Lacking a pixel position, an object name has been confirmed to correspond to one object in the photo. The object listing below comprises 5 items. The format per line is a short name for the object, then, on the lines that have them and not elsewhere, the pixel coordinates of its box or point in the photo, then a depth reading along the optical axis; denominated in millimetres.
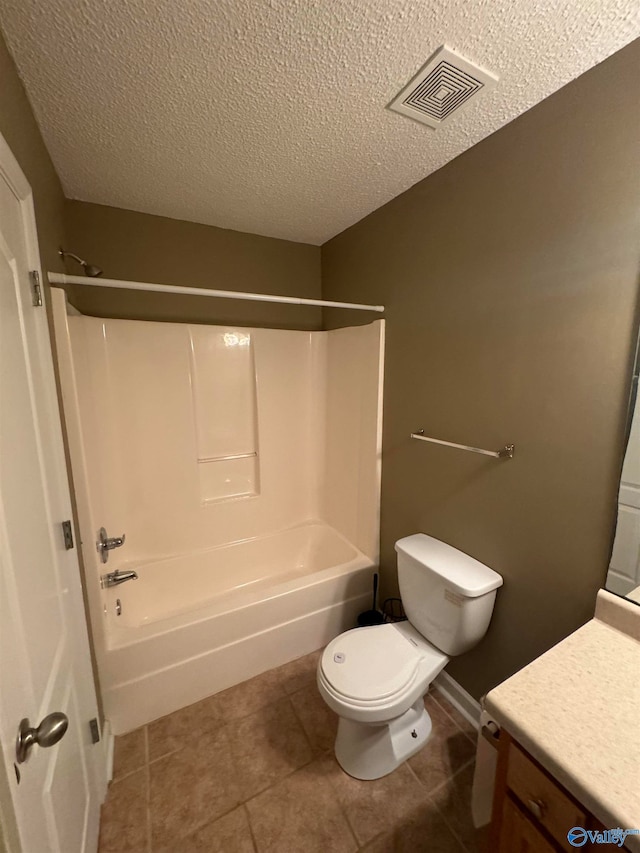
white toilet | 1250
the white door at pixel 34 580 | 626
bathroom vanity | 594
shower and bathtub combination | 1560
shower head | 1425
